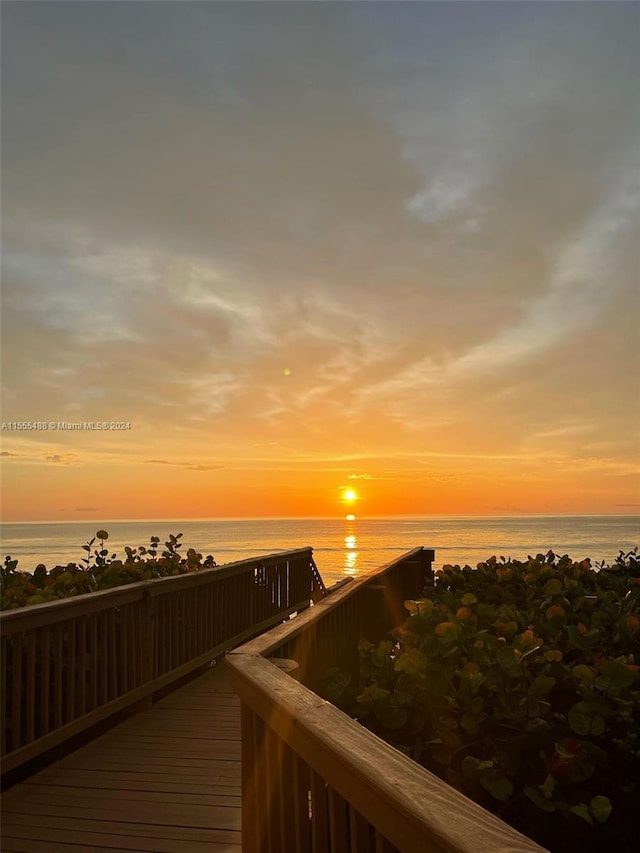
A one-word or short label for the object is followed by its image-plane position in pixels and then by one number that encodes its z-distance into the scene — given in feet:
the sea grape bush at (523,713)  7.25
